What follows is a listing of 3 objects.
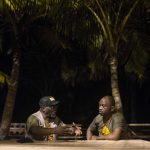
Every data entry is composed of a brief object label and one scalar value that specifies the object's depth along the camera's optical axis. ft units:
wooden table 10.83
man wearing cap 17.08
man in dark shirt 18.01
